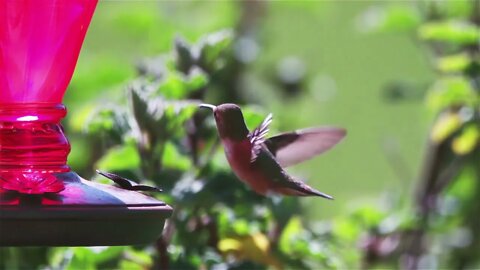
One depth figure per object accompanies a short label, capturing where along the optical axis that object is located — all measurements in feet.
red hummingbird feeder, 12.20
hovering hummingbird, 14.89
